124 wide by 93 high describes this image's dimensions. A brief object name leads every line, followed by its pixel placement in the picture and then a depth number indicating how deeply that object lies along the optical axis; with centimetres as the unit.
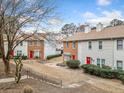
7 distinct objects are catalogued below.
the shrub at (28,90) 678
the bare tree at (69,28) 4153
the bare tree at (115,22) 3593
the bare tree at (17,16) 970
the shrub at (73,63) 1698
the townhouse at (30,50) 2648
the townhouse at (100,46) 1363
